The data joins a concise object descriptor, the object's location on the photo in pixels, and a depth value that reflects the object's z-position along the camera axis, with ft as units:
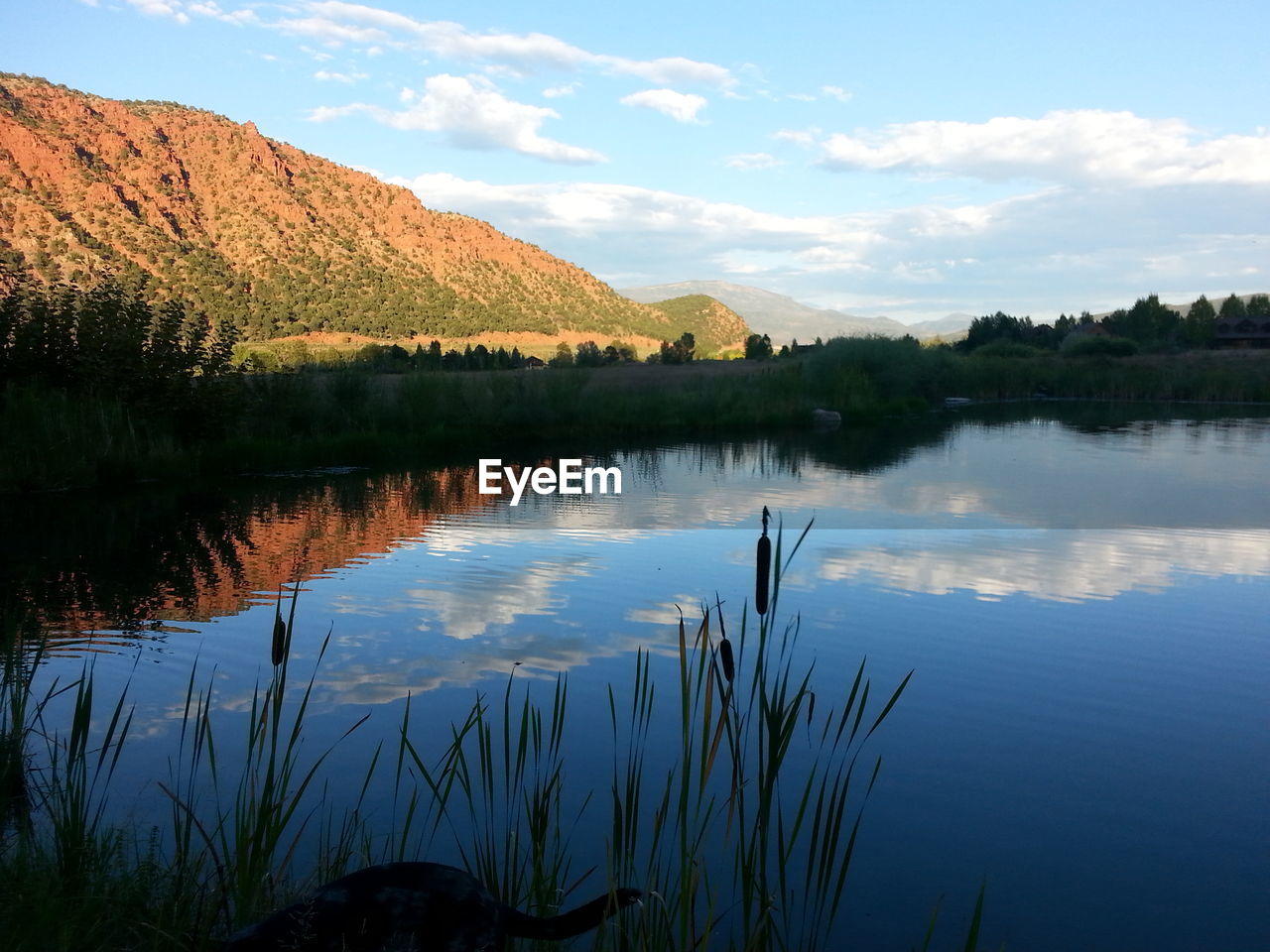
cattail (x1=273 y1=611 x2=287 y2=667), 5.41
